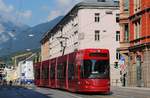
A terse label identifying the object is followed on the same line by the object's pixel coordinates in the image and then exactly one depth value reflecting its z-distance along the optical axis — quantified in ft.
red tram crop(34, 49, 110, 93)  70.91
